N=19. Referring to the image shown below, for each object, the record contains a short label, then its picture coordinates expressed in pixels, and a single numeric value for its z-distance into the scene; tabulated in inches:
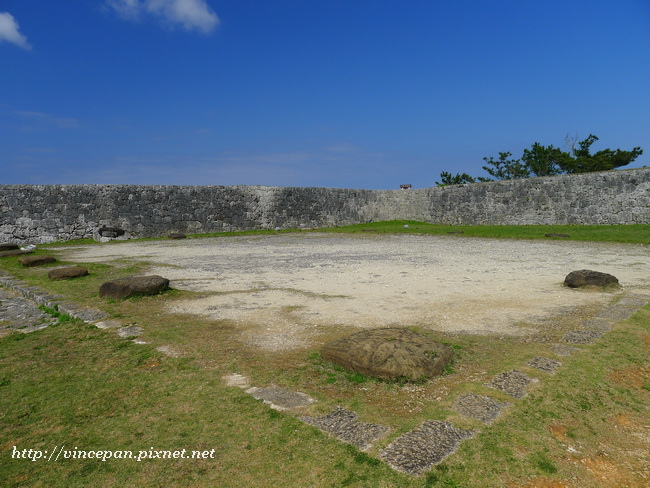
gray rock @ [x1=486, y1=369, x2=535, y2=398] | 101.5
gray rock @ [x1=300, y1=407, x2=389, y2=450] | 83.0
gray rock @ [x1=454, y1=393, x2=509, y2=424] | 90.7
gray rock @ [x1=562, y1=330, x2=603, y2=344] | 136.4
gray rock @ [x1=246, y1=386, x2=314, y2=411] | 98.2
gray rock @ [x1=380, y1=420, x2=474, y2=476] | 75.0
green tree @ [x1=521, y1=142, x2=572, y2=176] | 1403.8
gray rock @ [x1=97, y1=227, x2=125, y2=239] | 634.2
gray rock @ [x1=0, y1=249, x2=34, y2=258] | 432.0
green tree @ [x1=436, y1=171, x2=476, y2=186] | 1639.5
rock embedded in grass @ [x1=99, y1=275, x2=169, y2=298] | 212.1
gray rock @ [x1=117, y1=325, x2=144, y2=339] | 154.0
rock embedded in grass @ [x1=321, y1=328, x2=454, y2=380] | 111.3
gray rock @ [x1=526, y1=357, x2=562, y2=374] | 114.3
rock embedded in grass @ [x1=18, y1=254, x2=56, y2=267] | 349.1
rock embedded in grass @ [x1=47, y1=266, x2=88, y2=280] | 277.1
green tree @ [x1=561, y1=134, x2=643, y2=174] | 1275.8
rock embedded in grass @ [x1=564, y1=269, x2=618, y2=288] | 216.2
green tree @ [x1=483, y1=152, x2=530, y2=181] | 1555.1
